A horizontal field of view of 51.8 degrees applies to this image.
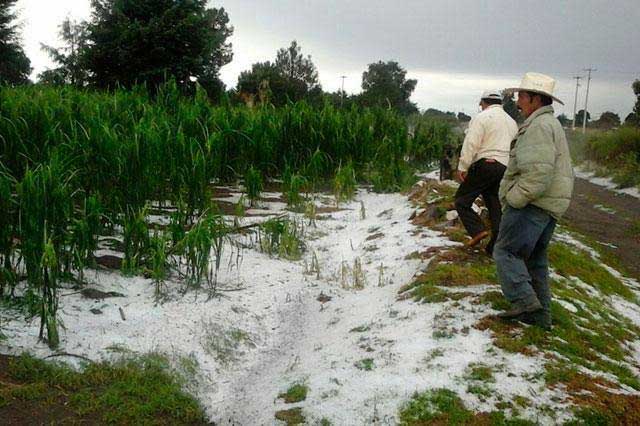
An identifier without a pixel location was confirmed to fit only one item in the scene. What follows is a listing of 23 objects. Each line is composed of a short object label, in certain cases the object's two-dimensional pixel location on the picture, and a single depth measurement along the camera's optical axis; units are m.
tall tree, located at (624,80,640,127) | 28.72
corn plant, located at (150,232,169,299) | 4.80
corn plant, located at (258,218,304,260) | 6.32
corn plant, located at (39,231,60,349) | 3.90
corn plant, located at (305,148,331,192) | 8.75
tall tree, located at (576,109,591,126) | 66.69
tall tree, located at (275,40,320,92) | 58.77
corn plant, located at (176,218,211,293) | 4.83
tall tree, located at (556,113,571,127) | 70.16
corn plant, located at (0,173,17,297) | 4.20
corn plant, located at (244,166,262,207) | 7.73
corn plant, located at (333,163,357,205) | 8.78
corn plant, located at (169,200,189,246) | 5.15
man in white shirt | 5.68
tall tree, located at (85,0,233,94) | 22.95
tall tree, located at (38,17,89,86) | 24.00
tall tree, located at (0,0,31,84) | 28.62
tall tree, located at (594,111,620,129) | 52.81
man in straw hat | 4.04
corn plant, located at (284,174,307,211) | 7.79
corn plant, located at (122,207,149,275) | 5.00
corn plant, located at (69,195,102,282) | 4.55
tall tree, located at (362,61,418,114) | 61.38
